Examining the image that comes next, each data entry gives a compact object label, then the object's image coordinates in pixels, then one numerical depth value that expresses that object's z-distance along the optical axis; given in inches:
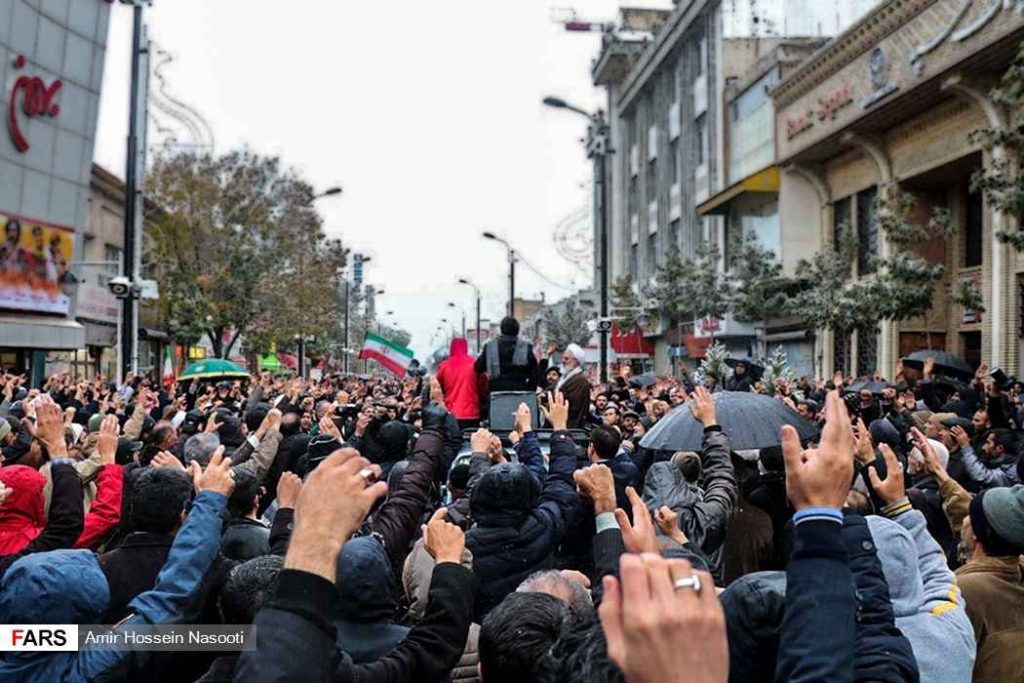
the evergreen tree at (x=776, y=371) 657.5
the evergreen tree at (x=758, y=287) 1197.7
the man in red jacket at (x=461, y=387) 345.7
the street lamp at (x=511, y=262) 1355.8
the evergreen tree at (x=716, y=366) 764.6
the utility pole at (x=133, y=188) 661.9
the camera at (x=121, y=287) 651.5
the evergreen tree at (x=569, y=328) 2316.7
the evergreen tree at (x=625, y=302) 1827.0
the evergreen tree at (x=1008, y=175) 514.0
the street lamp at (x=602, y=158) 907.4
